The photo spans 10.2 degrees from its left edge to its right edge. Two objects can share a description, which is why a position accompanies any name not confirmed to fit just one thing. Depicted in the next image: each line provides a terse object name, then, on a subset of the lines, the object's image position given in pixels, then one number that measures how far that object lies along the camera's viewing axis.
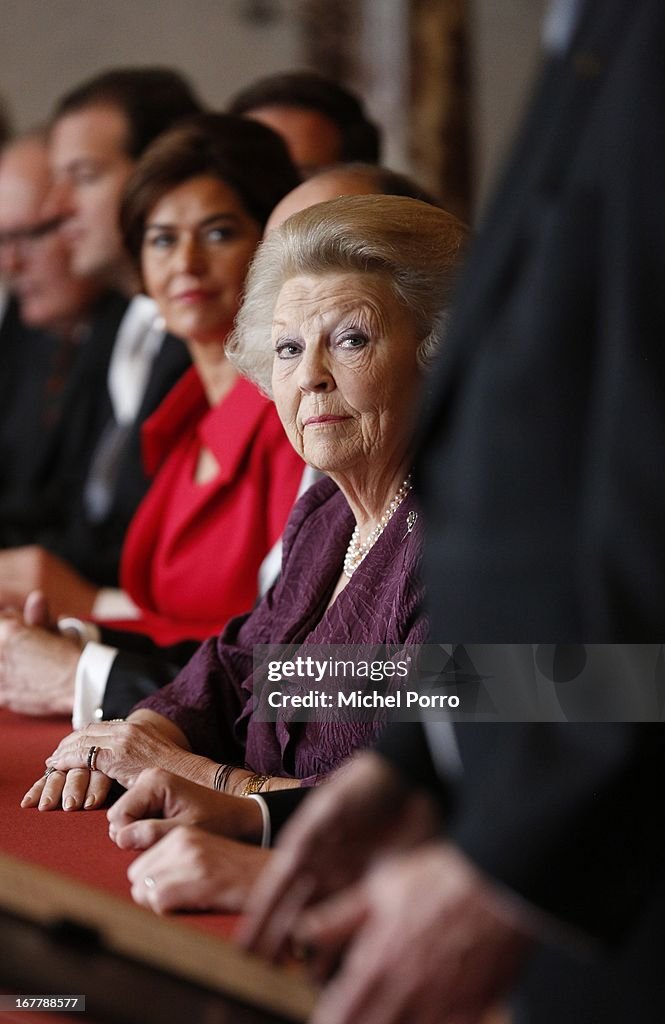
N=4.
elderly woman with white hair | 3.02
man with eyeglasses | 5.46
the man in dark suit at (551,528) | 2.44
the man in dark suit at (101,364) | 4.09
